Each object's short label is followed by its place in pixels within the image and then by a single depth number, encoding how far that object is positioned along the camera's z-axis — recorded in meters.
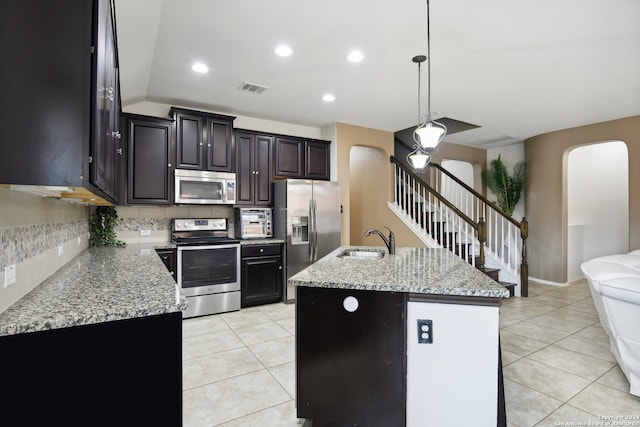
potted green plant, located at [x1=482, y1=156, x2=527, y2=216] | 6.23
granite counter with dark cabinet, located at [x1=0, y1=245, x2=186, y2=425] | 1.12
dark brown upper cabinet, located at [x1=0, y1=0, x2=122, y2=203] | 0.99
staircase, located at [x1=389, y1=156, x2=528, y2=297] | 4.93
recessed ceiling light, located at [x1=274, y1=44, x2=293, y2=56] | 2.83
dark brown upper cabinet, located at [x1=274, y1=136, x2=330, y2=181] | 4.80
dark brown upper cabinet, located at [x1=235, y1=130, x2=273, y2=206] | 4.50
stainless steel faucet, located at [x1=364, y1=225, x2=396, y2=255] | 2.84
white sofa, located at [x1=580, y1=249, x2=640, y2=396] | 2.11
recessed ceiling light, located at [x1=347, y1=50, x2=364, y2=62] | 2.91
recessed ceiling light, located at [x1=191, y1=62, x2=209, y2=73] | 3.15
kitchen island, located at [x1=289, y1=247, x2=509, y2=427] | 1.56
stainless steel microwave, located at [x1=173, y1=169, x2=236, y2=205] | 4.03
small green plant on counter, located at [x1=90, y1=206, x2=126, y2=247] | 3.74
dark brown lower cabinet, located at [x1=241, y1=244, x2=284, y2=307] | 4.29
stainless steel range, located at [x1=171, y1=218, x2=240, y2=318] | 3.91
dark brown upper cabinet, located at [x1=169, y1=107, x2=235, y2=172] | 4.04
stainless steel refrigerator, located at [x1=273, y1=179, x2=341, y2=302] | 4.50
